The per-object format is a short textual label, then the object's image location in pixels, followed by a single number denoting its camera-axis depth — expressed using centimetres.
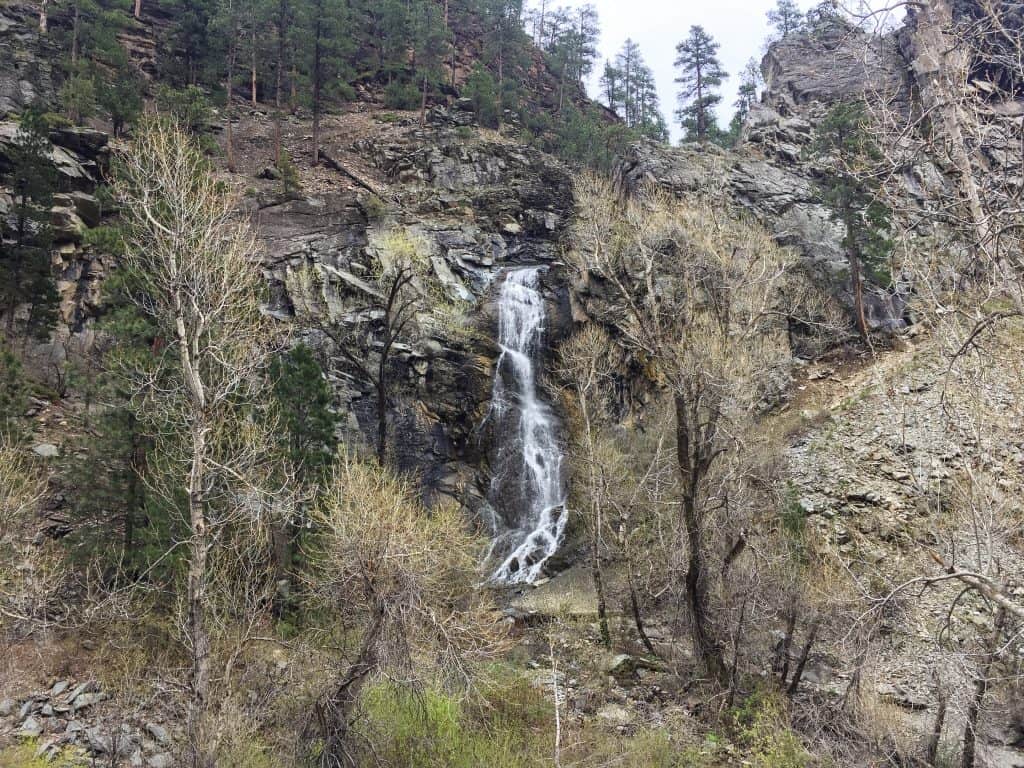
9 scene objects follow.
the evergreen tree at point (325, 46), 3825
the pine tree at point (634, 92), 6003
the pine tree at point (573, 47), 5531
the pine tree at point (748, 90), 5281
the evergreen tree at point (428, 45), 4388
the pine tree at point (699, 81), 4800
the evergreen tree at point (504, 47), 5066
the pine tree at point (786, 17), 5568
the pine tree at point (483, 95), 4362
